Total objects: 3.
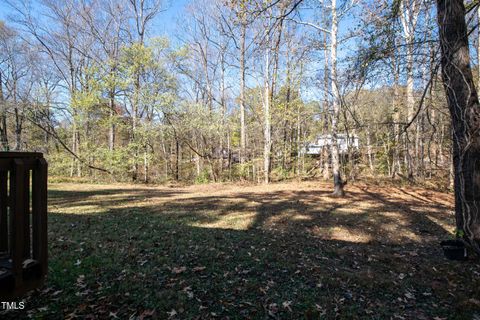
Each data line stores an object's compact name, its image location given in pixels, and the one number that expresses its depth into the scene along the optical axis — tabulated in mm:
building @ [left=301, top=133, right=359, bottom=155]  13098
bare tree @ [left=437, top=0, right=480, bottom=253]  3609
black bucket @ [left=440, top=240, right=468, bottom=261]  3777
